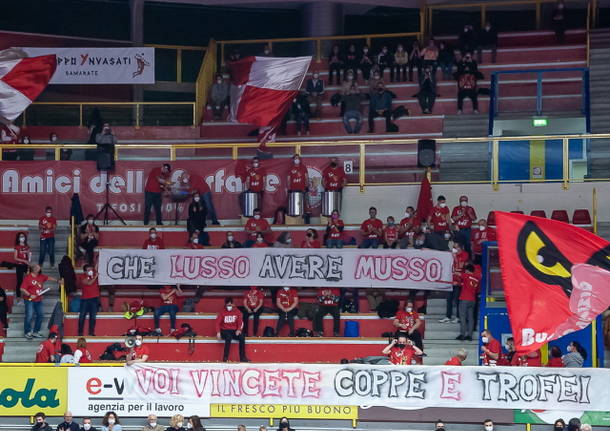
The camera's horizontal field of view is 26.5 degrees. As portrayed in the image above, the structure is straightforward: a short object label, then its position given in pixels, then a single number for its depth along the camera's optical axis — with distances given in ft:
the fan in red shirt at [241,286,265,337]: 94.68
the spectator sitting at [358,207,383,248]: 99.14
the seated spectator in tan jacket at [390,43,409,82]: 124.47
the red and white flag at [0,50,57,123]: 100.68
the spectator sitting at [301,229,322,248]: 98.43
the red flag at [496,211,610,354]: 70.49
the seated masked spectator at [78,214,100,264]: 99.76
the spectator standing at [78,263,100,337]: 95.04
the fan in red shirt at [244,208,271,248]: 101.21
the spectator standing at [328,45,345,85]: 126.21
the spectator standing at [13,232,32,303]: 98.27
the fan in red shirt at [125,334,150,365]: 83.51
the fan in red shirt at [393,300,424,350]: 89.87
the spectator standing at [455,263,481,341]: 90.94
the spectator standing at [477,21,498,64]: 124.36
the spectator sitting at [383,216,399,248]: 98.63
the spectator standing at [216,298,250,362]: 92.17
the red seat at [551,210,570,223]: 97.31
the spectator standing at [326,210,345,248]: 98.89
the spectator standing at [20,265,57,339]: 93.81
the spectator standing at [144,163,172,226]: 104.53
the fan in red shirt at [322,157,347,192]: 103.81
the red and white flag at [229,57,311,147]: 108.17
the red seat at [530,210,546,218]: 97.76
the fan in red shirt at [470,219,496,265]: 95.76
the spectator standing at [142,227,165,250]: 99.40
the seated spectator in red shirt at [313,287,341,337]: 94.68
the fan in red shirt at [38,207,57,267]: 100.17
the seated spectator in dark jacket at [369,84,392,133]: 119.14
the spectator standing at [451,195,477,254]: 96.53
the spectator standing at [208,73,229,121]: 124.67
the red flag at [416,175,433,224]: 101.76
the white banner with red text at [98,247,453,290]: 96.07
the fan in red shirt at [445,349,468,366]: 80.02
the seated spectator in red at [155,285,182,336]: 95.45
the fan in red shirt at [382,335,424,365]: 83.25
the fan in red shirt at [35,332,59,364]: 86.84
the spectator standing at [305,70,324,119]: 122.42
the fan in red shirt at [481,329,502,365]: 82.53
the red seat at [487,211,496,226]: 99.55
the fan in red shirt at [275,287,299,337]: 94.68
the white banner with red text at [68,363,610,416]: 77.56
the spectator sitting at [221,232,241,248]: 99.81
